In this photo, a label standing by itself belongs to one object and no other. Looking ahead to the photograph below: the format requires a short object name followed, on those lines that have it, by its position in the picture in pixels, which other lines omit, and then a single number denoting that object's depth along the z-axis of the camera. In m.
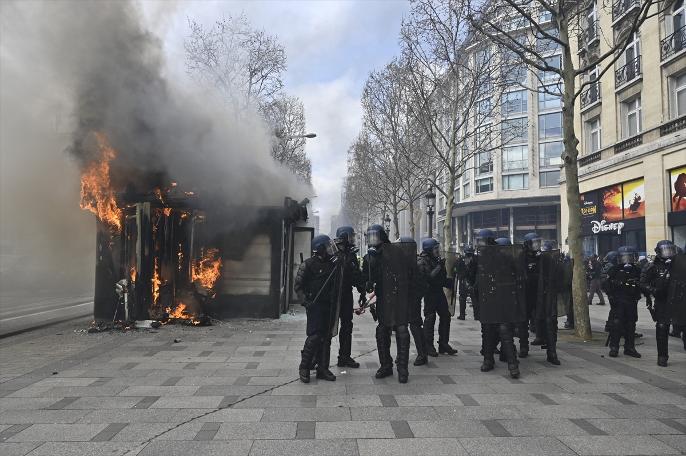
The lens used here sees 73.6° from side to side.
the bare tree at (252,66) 19.50
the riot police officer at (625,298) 6.52
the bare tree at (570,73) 8.09
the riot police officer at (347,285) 5.68
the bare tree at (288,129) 21.58
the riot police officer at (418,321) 5.40
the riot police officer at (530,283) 6.45
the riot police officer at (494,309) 5.43
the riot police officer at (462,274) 8.83
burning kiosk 8.80
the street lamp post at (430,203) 17.52
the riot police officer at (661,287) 5.92
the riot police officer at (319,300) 5.20
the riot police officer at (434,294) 6.28
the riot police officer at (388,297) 5.25
